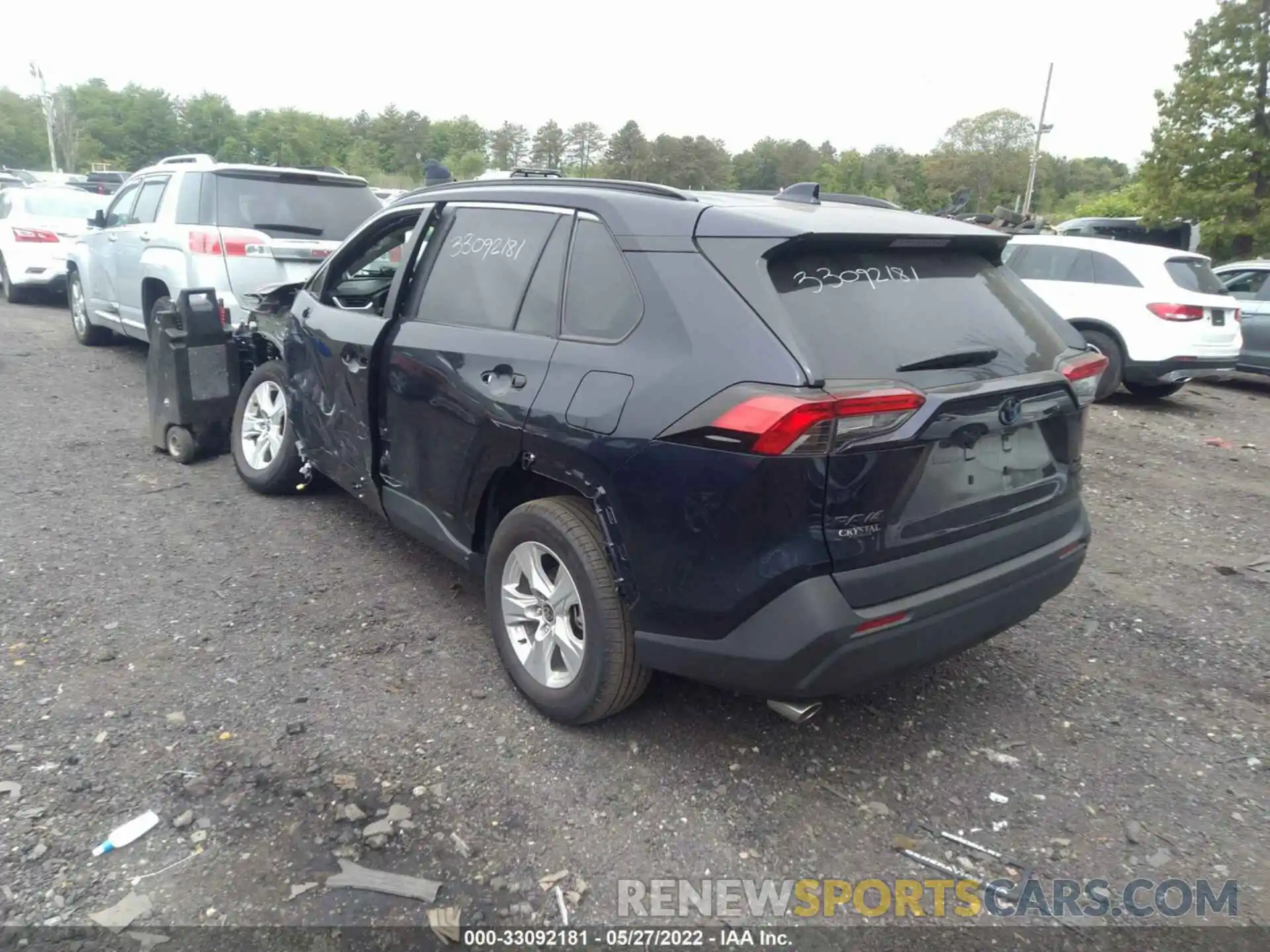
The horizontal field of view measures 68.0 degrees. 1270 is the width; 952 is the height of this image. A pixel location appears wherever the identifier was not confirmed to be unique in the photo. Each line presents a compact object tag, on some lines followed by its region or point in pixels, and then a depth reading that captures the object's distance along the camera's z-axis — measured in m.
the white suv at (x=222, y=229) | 7.19
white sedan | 12.80
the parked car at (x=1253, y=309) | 11.12
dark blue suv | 2.62
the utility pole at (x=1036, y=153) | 46.12
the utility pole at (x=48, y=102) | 51.19
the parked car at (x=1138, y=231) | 16.53
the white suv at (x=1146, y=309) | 9.54
